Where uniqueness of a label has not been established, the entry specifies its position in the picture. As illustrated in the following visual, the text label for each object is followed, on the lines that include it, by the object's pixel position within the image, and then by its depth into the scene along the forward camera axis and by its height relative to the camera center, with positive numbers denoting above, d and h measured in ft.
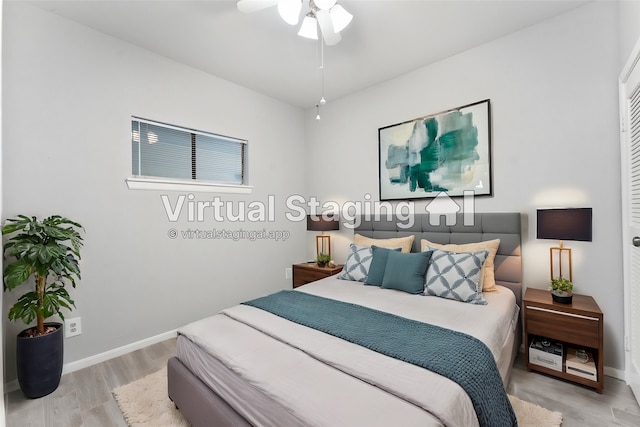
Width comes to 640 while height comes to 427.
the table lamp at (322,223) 11.78 -0.40
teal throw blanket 4.09 -2.24
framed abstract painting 8.92 +1.98
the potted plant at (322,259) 11.84 -1.92
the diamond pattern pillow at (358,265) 9.34 -1.74
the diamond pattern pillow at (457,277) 7.11 -1.69
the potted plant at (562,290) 6.82 -1.97
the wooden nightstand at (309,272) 11.18 -2.37
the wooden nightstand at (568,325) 6.31 -2.68
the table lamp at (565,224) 6.57 -0.32
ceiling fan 6.06 +4.51
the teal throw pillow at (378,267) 8.78 -1.69
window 9.14 +2.14
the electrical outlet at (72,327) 7.52 -2.97
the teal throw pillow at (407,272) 7.89 -1.70
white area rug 5.61 -4.13
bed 3.53 -2.34
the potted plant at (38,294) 6.13 -1.81
